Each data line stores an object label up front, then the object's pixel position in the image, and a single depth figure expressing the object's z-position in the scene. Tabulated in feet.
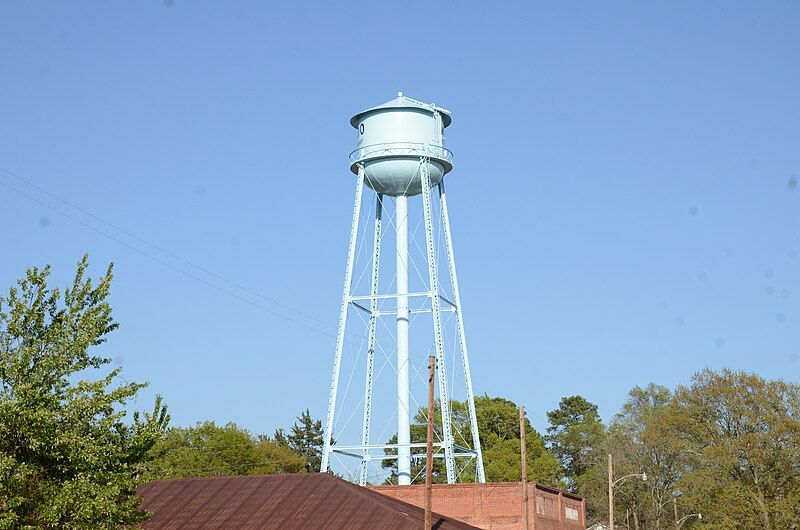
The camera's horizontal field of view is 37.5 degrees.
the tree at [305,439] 373.81
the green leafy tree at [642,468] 237.66
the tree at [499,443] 275.59
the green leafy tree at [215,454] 274.36
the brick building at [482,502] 159.94
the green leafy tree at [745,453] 208.85
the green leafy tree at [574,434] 331.57
